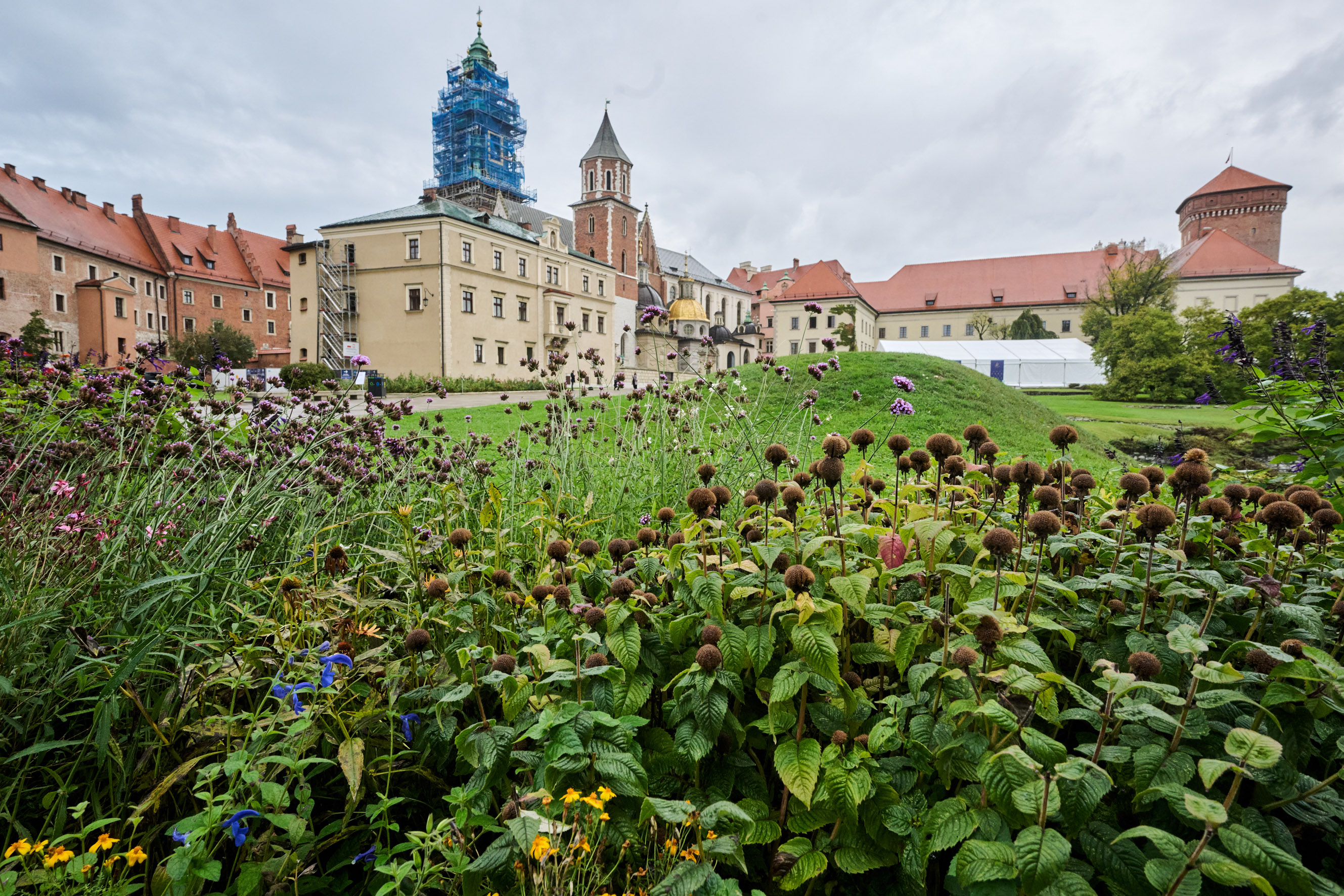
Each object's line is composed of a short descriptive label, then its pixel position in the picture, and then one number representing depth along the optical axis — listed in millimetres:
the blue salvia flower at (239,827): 1254
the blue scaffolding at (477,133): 49719
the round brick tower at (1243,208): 57875
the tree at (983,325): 60188
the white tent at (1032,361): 34781
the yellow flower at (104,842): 1182
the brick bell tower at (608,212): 50219
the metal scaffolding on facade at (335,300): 33688
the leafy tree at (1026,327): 54250
